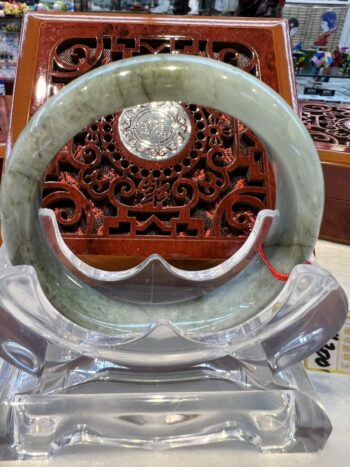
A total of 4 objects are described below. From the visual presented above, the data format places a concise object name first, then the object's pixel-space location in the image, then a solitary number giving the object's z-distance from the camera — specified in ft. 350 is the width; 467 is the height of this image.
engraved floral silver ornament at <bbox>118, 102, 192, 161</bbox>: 0.48
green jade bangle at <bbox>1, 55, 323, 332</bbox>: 0.28
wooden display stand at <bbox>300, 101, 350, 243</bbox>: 0.57
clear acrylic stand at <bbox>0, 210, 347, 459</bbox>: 0.31
